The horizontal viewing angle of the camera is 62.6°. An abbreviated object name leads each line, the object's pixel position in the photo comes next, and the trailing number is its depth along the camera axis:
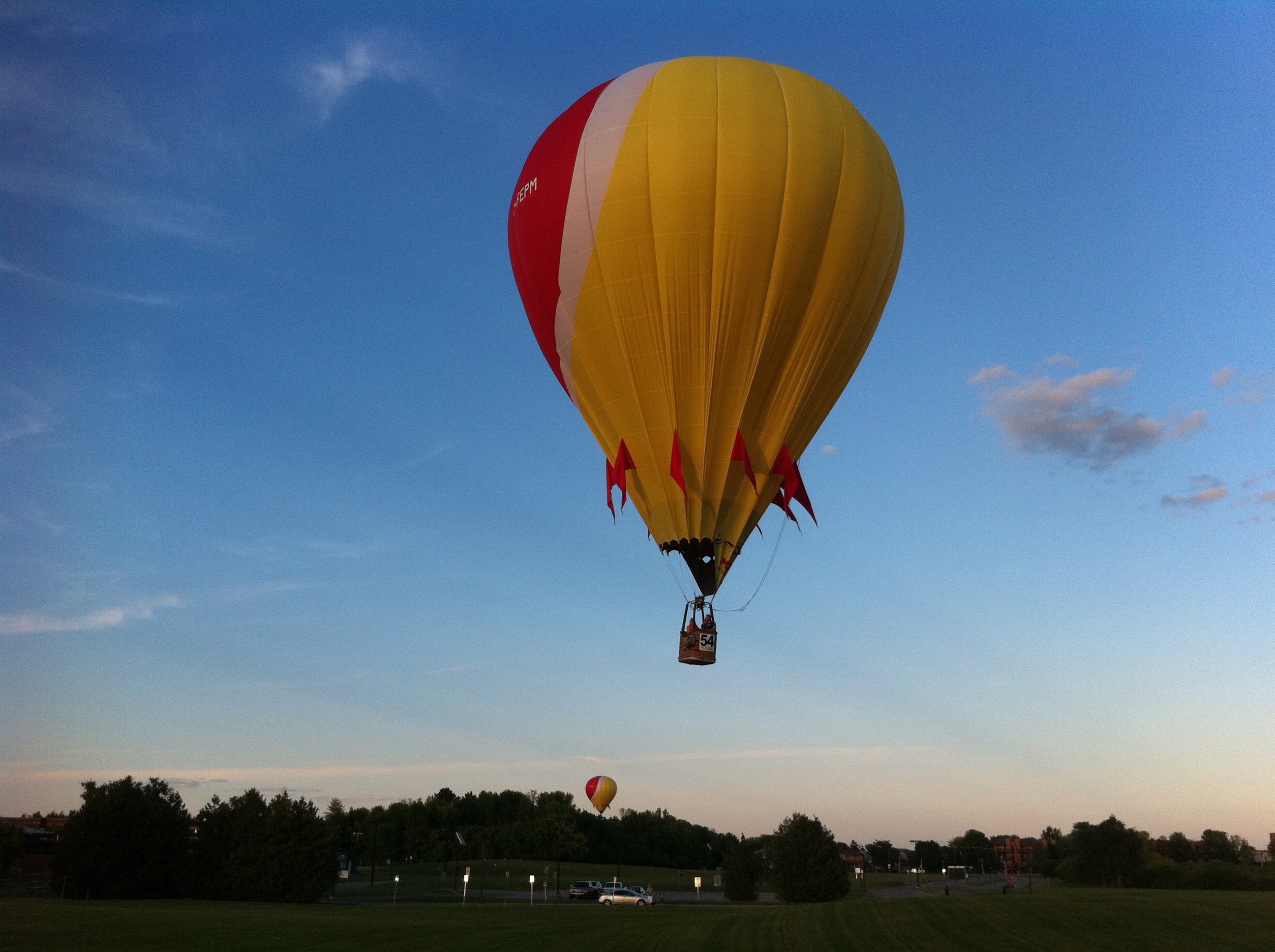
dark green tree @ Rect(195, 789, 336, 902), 52.25
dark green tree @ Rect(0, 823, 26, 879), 61.50
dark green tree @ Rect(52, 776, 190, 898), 51.34
